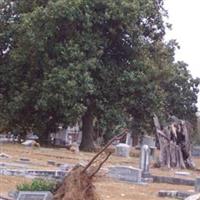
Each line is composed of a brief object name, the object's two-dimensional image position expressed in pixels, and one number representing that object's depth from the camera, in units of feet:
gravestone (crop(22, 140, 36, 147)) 91.49
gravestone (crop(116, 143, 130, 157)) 96.66
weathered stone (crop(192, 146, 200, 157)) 136.81
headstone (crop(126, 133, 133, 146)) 150.15
